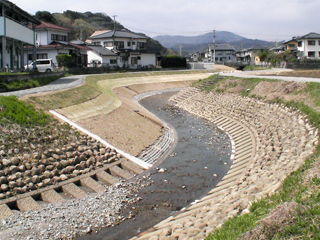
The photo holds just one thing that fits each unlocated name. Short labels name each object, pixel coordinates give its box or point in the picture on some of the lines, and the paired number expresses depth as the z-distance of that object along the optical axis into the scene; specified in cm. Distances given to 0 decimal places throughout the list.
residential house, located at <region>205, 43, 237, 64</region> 11384
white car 4252
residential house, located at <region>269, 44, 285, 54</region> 8694
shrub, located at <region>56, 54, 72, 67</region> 4800
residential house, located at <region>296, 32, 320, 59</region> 7175
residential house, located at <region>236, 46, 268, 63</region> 10564
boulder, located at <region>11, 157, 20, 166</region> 1372
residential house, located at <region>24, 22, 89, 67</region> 5272
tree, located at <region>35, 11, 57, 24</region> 8312
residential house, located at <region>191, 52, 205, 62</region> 12974
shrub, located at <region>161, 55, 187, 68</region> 7450
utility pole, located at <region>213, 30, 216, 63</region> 10962
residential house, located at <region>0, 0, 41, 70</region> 2808
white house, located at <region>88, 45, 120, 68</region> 6344
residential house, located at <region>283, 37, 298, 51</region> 8084
